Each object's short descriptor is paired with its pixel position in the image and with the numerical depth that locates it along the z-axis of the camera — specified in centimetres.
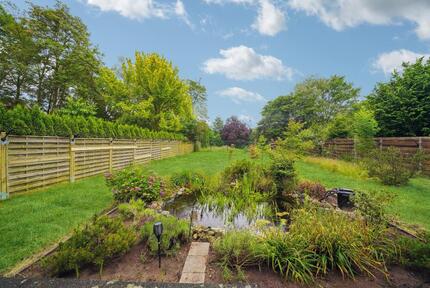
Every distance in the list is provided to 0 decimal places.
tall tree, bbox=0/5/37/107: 1281
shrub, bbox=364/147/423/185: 596
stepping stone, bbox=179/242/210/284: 187
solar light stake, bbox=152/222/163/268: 194
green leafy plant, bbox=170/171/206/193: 532
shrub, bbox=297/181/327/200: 480
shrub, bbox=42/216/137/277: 189
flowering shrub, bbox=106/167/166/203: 406
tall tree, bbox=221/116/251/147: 3591
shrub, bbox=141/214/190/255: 230
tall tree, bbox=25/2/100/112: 1408
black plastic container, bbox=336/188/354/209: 429
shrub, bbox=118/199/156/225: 322
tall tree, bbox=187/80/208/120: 2514
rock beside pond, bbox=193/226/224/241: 268
